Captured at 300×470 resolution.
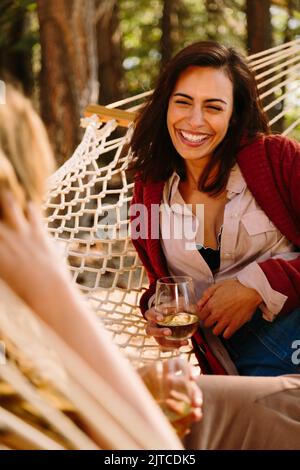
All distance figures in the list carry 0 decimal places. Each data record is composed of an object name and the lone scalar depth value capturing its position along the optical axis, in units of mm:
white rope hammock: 2070
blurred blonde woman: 811
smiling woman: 1810
